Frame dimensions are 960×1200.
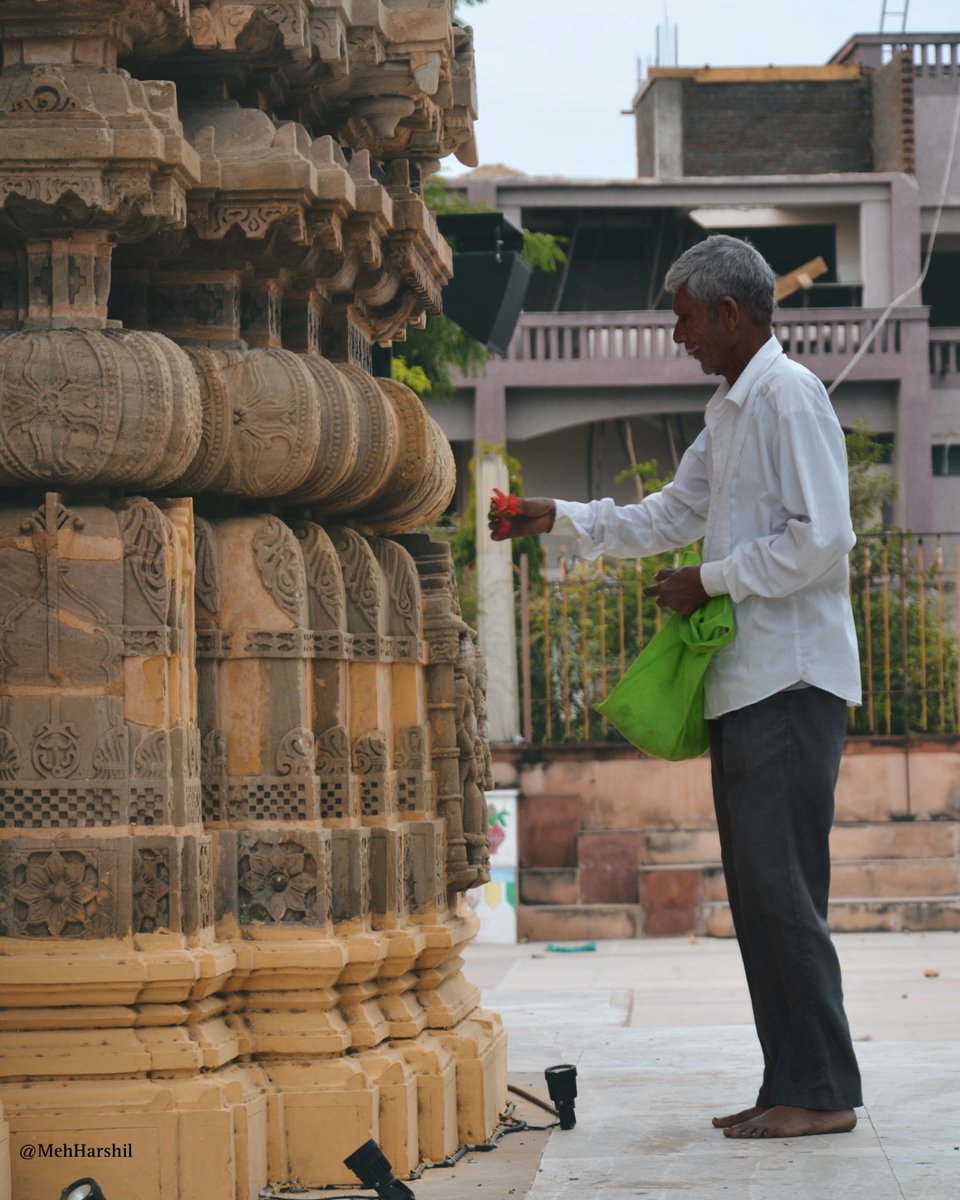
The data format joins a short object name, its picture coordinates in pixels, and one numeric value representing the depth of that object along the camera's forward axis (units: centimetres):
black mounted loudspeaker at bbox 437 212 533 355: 998
